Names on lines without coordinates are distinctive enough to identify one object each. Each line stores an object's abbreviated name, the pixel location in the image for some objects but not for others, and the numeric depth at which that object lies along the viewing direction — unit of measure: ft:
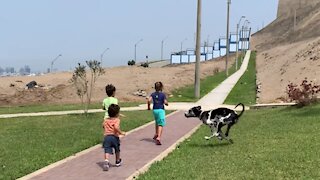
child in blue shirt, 38.11
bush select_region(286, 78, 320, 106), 59.06
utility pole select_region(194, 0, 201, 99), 93.09
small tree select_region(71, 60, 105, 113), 58.34
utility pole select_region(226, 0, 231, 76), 172.82
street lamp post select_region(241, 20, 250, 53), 319.43
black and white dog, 33.78
